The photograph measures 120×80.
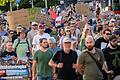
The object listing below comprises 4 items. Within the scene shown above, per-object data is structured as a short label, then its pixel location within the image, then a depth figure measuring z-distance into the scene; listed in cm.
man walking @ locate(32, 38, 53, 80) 1241
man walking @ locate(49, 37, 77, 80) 1169
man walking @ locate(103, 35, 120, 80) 1161
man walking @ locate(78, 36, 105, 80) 1105
